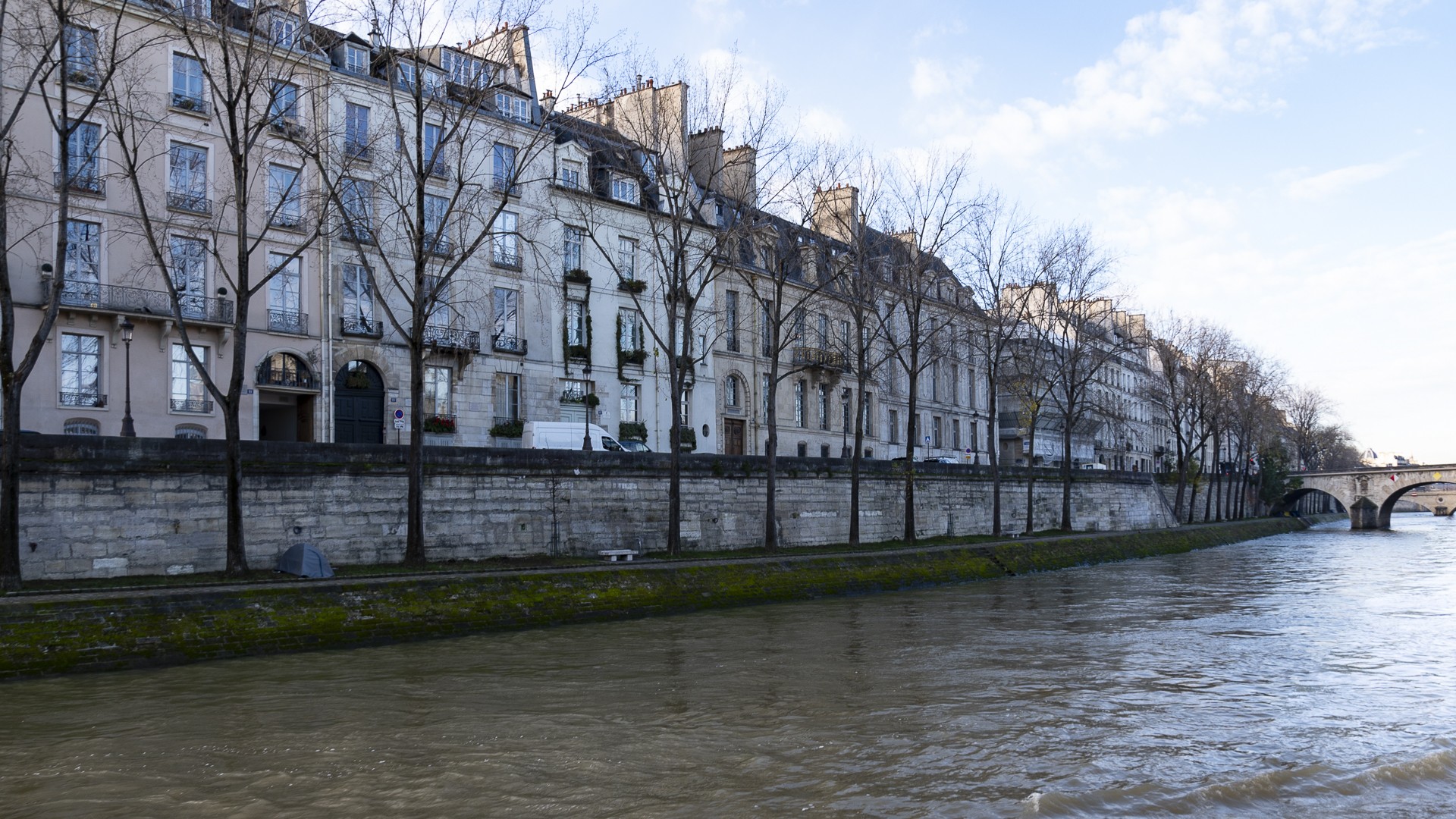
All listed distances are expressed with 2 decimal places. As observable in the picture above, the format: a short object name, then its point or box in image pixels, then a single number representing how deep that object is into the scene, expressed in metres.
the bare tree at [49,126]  23.41
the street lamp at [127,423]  22.77
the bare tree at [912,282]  33.22
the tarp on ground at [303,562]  19.56
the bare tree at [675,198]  25.72
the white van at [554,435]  32.12
